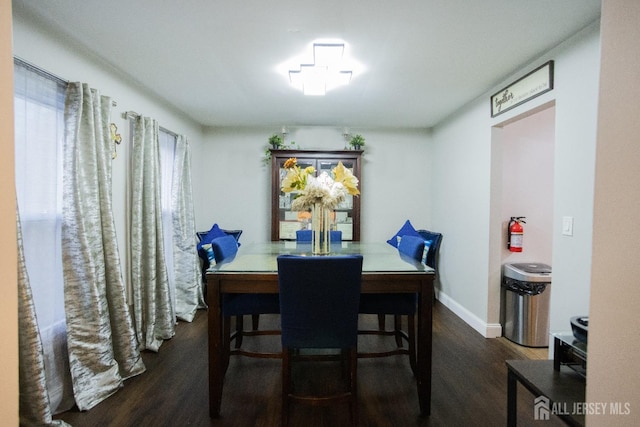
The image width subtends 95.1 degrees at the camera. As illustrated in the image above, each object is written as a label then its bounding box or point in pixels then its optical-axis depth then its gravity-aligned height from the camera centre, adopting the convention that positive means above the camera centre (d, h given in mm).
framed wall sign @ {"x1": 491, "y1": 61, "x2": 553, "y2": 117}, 2086 +936
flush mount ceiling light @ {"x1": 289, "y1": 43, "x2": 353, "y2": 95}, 1960 +1035
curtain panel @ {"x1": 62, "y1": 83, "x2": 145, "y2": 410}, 1853 -380
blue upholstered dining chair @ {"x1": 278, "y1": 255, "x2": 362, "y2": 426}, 1461 -538
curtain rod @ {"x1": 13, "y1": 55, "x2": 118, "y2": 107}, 1601 +773
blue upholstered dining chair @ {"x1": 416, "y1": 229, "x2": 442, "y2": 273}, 3646 -497
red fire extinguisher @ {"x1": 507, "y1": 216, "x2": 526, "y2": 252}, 2791 -268
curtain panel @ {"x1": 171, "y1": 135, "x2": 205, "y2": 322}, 3191 -393
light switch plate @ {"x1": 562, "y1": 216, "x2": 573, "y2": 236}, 1907 -118
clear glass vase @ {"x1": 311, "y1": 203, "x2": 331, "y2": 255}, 2146 -155
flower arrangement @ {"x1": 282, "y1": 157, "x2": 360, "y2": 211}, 2070 +134
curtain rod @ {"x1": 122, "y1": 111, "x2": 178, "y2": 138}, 2479 +760
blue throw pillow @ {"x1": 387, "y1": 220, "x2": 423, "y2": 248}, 3773 -337
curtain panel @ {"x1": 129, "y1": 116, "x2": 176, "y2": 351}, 2482 -358
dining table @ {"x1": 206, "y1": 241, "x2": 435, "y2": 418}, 1699 -501
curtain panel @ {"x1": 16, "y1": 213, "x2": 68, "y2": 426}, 1467 -814
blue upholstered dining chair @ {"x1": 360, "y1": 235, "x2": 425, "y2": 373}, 1964 -686
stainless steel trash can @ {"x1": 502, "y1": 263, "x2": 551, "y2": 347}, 2562 -873
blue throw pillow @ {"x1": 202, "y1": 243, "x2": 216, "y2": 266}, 3064 -513
